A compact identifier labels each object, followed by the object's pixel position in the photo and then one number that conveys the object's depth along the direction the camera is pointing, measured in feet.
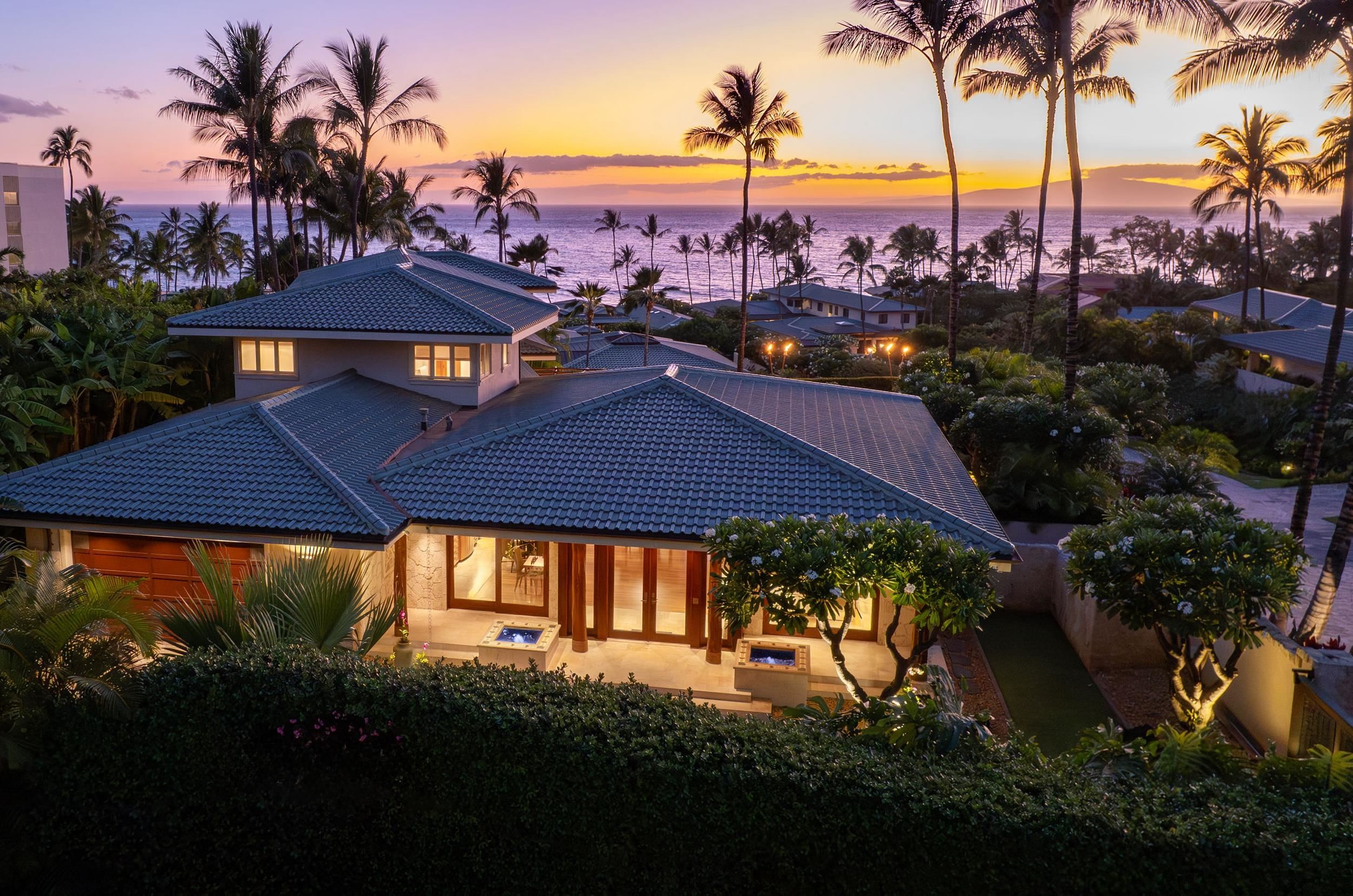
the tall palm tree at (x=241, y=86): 130.93
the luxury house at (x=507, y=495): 46.37
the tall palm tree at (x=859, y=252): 325.42
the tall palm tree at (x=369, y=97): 137.49
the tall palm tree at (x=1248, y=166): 185.68
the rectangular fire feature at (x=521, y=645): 47.26
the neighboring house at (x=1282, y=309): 174.29
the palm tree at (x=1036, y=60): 85.51
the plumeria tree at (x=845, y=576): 36.40
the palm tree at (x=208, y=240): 268.00
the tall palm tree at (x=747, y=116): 127.54
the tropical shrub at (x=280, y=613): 30.96
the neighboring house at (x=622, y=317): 186.09
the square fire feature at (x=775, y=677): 46.14
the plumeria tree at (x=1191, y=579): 37.63
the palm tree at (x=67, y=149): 270.87
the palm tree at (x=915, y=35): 103.35
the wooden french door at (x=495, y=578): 54.90
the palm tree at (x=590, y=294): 150.30
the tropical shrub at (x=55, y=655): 28.48
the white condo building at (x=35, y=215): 201.67
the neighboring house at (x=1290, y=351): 141.79
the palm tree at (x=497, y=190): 200.75
